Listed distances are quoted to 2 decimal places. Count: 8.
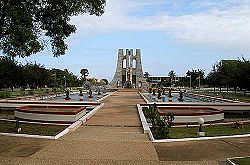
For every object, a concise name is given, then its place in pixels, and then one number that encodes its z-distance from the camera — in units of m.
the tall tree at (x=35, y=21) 5.53
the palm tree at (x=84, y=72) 74.97
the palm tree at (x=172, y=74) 76.85
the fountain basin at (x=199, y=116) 10.53
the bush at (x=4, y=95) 21.24
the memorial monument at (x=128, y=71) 49.26
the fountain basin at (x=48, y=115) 10.51
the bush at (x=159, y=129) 7.09
